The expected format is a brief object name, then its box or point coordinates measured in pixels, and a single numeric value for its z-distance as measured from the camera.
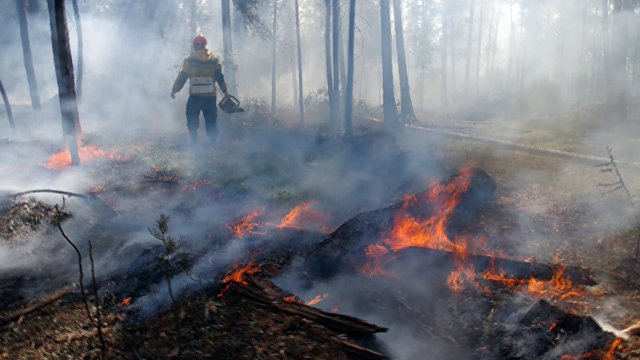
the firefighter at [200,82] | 9.98
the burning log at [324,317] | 3.67
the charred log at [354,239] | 5.42
